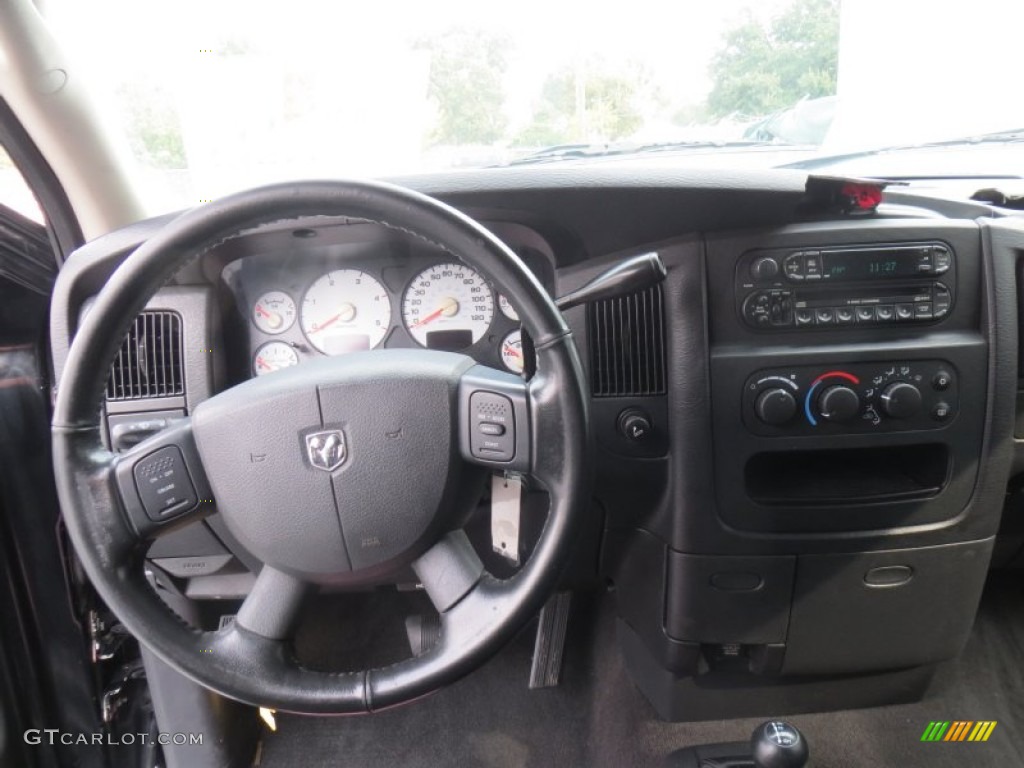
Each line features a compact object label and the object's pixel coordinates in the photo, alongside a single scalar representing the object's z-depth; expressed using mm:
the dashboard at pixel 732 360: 1188
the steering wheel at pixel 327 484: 899
